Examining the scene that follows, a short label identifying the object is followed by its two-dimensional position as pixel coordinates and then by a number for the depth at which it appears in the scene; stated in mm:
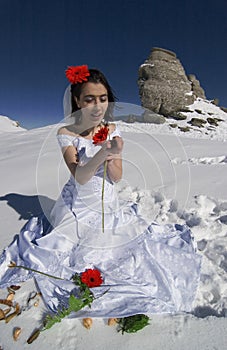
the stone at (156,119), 13720
